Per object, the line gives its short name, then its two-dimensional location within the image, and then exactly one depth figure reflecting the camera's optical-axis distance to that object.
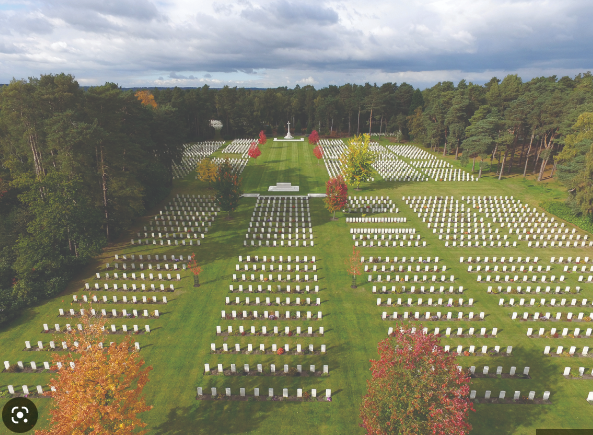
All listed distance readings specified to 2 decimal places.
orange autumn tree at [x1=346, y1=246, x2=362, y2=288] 29.56
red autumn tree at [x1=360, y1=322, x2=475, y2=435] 12.62
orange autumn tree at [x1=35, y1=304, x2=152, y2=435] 12.61
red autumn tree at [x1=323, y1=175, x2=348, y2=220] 43.62
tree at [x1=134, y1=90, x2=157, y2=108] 94.03
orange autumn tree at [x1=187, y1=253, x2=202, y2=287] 29.53
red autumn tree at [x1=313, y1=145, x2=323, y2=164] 77.69
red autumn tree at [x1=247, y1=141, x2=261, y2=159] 76.94
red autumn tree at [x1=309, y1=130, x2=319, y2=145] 96.26
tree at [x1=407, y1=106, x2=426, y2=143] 95.06
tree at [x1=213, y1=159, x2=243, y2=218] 44.09
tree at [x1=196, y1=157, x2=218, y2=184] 57.06
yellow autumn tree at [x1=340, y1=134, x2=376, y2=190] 56.19
